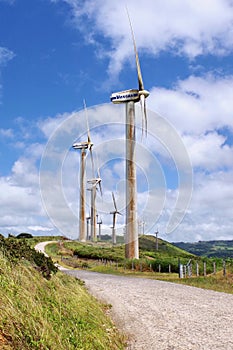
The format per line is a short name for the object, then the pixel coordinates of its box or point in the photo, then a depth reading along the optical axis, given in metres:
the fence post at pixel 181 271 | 34.22
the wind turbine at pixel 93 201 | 85.14
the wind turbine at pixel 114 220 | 91.50
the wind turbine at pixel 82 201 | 78.06
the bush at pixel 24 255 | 12.48
